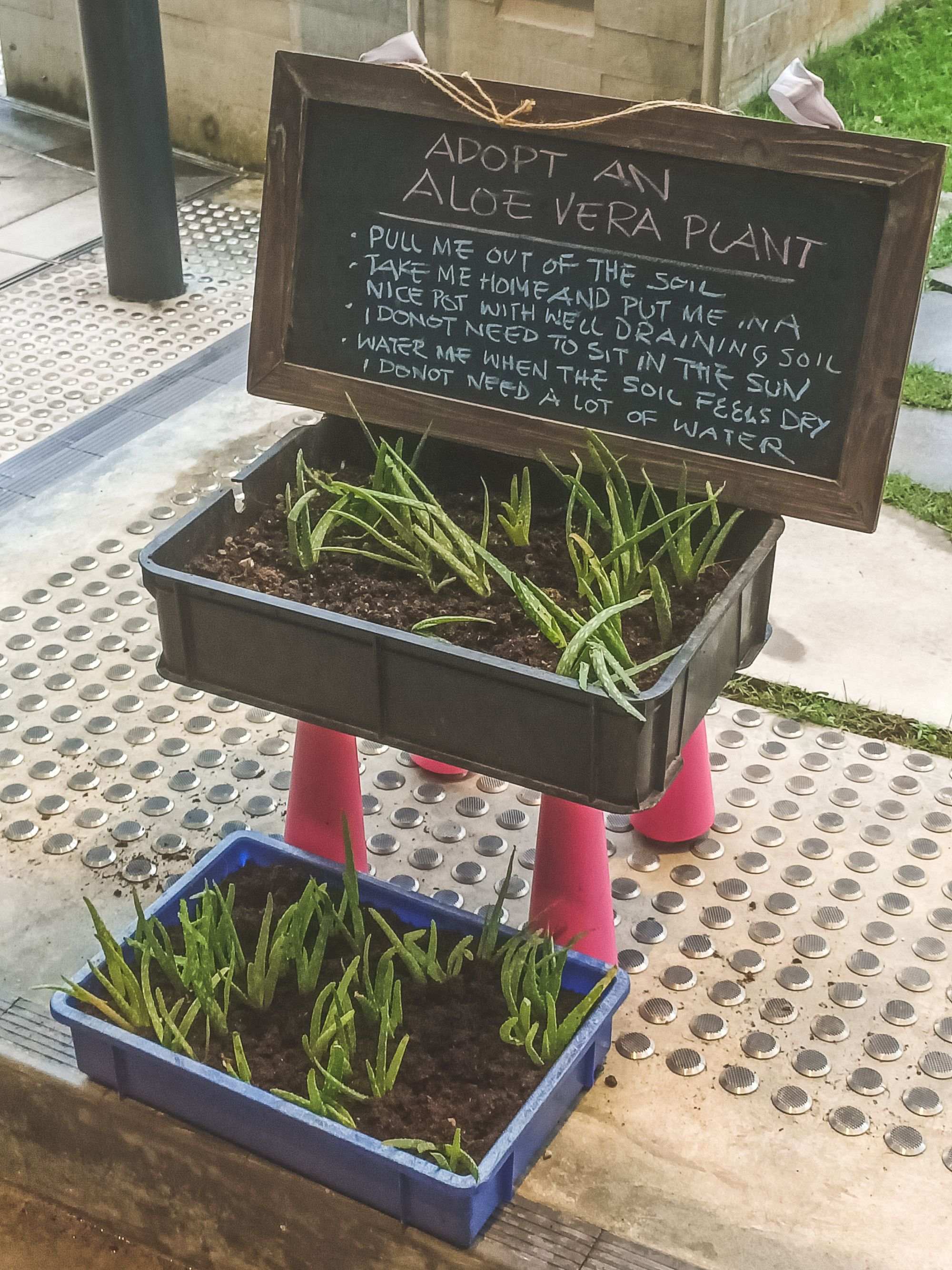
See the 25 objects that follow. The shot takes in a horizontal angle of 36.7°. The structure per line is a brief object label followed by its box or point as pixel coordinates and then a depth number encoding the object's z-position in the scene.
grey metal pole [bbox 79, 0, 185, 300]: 5.00
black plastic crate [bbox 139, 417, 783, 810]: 2.04
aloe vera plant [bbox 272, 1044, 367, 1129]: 2.13
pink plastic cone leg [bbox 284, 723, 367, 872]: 2.71
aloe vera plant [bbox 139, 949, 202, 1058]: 2.24
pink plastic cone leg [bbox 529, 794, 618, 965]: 2.48
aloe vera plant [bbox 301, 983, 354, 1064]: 2.19
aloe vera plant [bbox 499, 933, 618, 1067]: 2.26
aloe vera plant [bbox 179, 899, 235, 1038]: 2.28
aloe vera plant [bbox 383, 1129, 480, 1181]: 2.05
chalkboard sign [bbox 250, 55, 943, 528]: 2.14
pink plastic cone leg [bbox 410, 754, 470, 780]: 3.21
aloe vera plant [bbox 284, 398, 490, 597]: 2.35
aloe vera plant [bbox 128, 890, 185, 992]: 2.33
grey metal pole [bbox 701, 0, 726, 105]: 5.95
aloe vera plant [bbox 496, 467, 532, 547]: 2.45
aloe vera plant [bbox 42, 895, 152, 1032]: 2.28
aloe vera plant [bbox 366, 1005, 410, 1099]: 2.17
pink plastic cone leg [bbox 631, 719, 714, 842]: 2.92
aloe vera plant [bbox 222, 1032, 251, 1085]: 2.17
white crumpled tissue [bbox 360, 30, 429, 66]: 2.46
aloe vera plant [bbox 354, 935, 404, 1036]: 2.24
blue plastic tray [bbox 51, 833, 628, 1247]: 2.09
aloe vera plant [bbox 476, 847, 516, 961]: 2.41
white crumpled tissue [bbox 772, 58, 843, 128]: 2.13
